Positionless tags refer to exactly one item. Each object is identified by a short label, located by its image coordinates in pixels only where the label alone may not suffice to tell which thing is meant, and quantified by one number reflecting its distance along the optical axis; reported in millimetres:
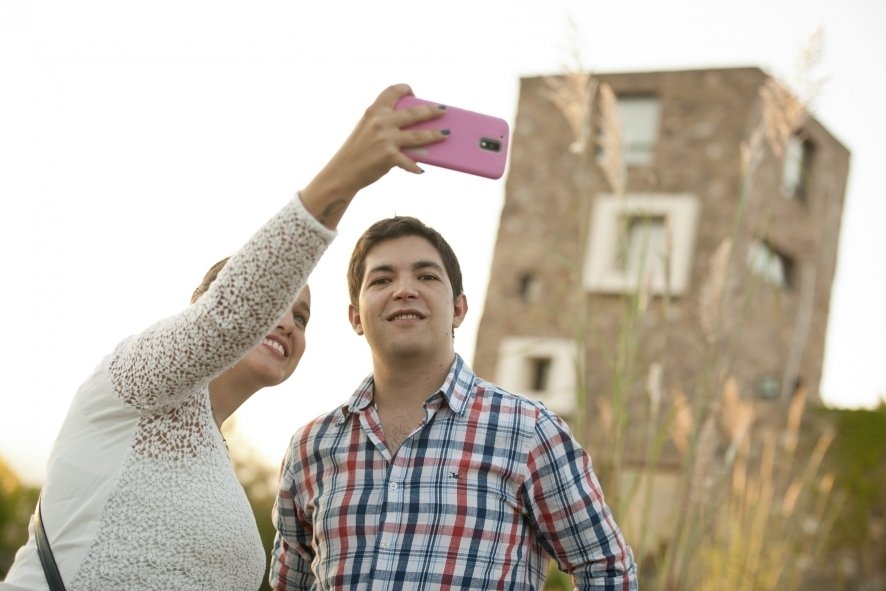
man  1969
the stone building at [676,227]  14641
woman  1416
